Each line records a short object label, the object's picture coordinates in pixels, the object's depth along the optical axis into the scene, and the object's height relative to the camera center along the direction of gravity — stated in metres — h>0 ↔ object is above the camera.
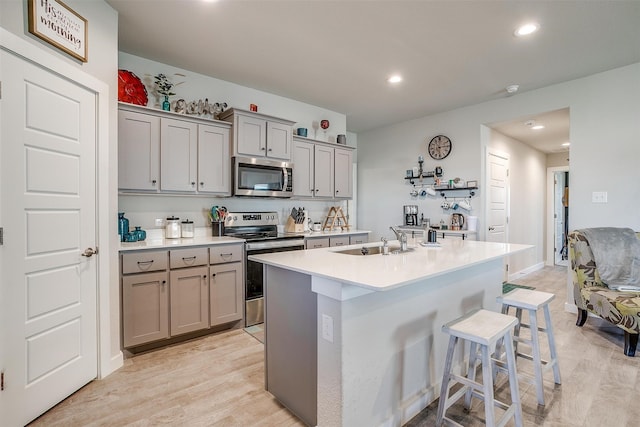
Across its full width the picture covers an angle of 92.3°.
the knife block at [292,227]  4.19 -0.23
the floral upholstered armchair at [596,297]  2.51 -0.77
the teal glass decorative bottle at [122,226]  2.79 -0.16
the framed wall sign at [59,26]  1.77 +1.13
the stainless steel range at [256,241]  3.21 -0.35
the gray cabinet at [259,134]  3.42 +0.89
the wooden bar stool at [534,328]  1.91 -0.77
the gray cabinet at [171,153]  2.76 +0.55
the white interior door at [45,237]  1.67 -0.17
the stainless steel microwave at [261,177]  3.43 +0.38
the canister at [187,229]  3.18 -0.20
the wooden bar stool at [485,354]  1.48 -0.75
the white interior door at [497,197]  4.64 +0.22
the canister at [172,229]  3.11 -0.20
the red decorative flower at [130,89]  2.76 +1.11
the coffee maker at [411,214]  5.12 -0.06
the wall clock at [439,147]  4.79 +1.01
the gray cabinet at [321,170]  4.17 +0.58
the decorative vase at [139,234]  2.87 -0.23
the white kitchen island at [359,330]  1.48 -0.67
